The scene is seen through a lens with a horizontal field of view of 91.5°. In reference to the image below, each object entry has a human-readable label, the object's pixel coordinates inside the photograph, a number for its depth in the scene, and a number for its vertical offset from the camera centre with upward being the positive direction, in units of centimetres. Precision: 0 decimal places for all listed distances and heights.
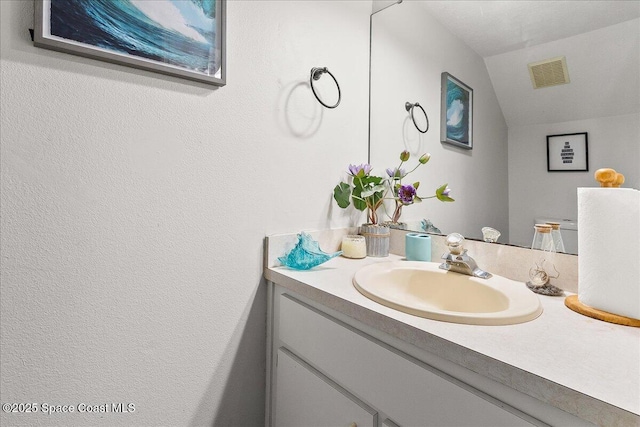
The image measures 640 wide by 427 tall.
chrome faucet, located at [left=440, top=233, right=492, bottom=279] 96 -16
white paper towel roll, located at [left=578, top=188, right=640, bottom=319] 64 -8
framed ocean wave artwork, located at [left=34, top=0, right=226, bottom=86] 72 +46
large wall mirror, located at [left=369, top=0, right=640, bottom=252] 84 +37
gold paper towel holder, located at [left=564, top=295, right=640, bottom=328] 65 -22
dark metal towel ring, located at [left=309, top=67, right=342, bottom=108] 117 +52
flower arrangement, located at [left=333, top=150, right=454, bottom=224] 125 +9
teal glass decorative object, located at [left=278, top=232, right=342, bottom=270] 105 -16
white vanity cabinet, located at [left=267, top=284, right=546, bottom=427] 57 -39
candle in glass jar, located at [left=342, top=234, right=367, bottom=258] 124 -14
